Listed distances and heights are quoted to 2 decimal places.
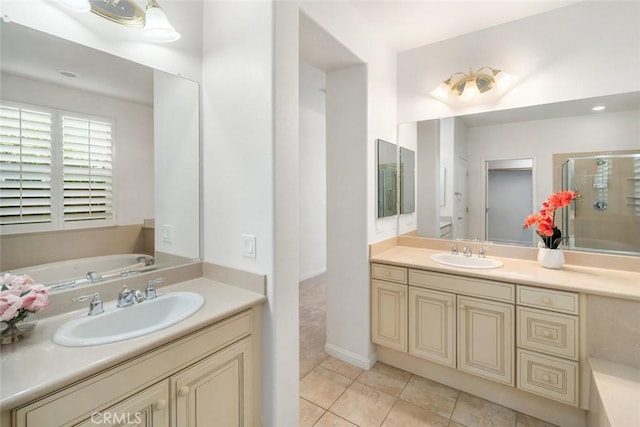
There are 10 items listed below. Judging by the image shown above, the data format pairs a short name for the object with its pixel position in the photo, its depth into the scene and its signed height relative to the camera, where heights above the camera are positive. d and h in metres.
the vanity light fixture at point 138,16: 1.32 +0.97
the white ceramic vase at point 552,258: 1.89 -0.33
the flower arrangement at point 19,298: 0.91 -0.29
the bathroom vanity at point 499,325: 1.57 -0.76
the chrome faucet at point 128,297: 1.28 -0.40
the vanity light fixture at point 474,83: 2.18 +1.05
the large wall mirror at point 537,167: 1.83 +0.33
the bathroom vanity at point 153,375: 0.80 -0.56
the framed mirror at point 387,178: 2.37 +0.30
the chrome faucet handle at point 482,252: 2.28 -0.35
